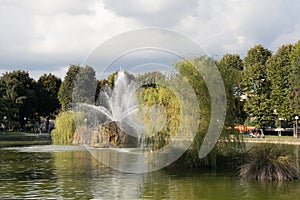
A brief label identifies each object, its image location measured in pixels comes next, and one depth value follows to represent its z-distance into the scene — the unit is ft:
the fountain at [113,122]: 146.30
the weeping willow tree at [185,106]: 82.38
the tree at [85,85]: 278.05
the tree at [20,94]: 282.77
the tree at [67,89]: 286.87
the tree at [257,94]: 210.38
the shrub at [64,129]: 170.19
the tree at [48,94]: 312.09
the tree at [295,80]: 189.18
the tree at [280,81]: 202.80
